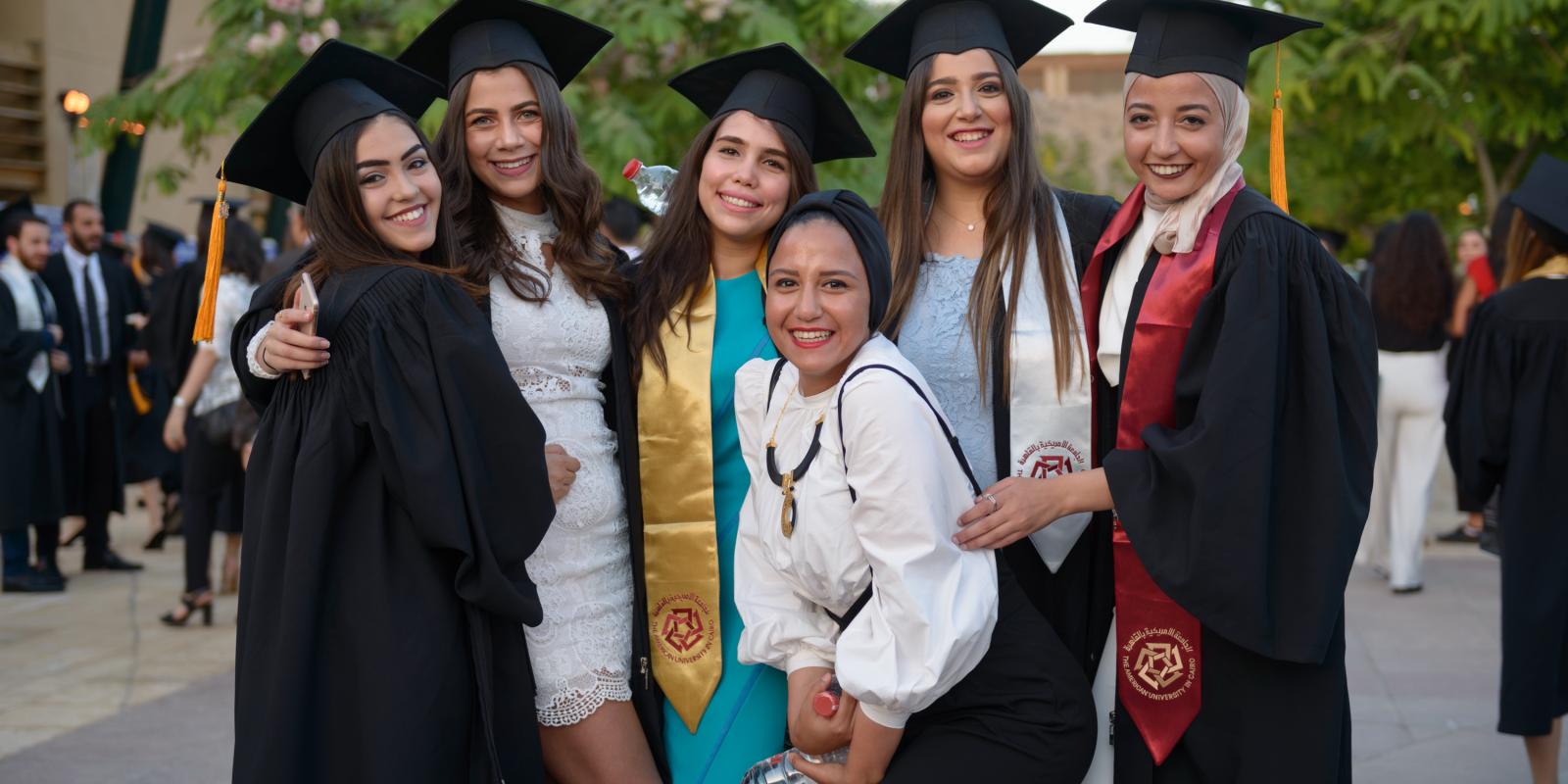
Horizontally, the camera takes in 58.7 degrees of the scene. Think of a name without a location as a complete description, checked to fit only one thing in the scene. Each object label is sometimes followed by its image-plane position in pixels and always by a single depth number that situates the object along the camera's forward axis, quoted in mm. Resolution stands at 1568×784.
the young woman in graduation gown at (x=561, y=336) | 3031
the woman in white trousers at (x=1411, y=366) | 8000
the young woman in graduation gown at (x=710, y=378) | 3090
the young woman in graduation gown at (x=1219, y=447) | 2584
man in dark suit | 8773
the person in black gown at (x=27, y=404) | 8117
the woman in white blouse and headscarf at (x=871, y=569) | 2459
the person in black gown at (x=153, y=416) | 9430
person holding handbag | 6977
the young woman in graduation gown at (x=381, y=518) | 2604
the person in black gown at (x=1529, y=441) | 4473
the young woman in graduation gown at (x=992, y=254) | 2986
